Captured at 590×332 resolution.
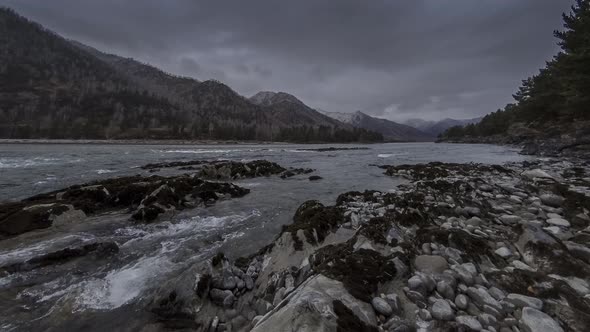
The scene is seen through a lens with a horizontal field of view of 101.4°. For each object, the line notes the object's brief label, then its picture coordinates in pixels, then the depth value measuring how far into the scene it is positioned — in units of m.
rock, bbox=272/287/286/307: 4.34
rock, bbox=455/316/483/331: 2.82
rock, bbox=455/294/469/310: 3.25
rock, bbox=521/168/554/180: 11.71
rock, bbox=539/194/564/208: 7.57
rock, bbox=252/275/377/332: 2.63
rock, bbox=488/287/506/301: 3.44
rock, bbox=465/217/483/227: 6.53
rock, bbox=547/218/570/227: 5.88
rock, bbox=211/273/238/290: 4.91
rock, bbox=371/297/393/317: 3.13
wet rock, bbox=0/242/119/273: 5.93
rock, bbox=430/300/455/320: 3.03
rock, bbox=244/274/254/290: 5.02
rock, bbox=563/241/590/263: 4.26
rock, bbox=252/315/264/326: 3.70
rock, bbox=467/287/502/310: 3.23
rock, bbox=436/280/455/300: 3.49
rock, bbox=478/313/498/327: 2.90
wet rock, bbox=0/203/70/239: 8.01
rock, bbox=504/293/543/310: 3.14
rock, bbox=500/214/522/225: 6.38
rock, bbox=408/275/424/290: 3.66
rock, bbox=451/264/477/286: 3.82
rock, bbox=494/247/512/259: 4.68
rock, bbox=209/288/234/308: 4.57
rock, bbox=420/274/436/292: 3.67
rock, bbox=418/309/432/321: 3.09
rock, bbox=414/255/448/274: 4.20
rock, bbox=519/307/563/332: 2.67
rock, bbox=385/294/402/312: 3.26
